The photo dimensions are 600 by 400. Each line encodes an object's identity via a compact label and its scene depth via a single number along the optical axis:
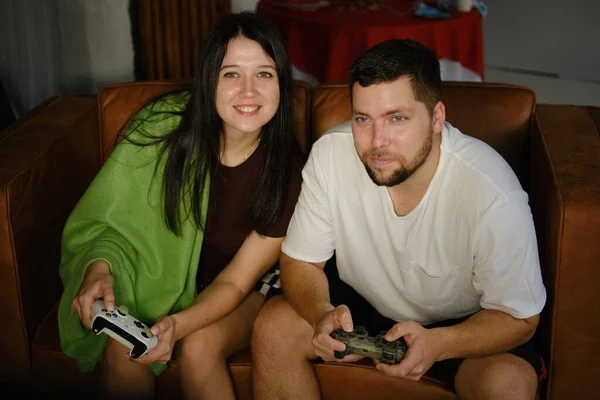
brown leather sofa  1.42
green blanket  1.65
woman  1.55
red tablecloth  2.87
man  1.35
